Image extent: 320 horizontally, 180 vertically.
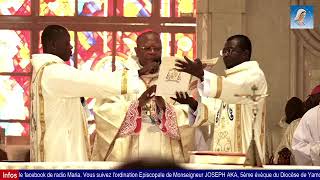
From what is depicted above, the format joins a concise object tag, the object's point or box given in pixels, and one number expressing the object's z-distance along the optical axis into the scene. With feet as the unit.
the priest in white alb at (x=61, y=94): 43.55
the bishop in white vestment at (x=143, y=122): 45.84
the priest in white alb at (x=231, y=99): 43.01
